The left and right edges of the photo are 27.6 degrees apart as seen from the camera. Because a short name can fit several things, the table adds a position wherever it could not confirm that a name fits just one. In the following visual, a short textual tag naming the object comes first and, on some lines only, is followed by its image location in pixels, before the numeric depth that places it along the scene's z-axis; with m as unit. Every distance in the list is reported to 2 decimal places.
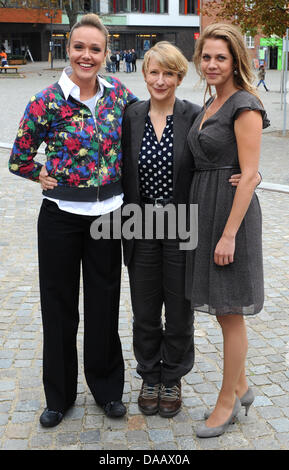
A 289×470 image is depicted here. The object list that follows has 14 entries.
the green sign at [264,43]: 52.22
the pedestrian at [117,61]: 46.38
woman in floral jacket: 3.01
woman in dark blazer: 3.07
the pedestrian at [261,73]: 27.98
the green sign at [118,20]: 64.41
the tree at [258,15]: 13.34
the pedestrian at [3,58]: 42.39
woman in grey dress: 2.81
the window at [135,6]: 65.31
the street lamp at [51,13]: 47.11
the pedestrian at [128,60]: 42.16
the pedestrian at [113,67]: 42.98
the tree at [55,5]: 42.85
